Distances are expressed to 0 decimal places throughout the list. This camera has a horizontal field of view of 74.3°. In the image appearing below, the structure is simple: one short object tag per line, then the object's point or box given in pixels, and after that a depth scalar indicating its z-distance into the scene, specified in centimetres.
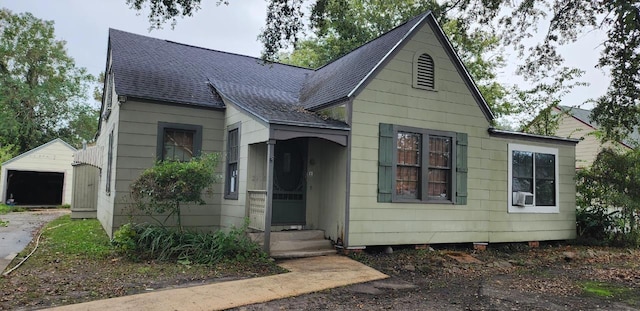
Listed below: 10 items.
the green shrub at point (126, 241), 718
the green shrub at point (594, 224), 1054
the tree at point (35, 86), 2658
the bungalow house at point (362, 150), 797
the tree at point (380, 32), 2050
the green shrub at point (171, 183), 714
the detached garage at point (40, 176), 2022
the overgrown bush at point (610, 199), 1010
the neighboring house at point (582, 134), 1978
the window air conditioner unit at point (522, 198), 953
